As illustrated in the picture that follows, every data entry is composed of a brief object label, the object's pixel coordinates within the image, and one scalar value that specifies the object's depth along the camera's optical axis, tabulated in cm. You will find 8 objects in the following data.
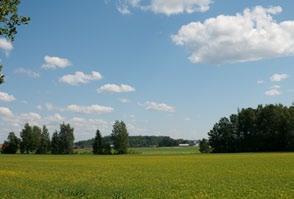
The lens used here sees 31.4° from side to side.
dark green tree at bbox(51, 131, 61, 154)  19738
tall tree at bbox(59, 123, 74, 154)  19712
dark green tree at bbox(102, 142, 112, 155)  17348
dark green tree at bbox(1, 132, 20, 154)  19588
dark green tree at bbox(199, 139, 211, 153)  16125
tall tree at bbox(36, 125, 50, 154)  19872
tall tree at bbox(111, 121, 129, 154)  18125
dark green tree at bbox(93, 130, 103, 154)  17400
